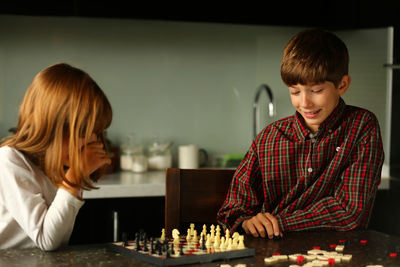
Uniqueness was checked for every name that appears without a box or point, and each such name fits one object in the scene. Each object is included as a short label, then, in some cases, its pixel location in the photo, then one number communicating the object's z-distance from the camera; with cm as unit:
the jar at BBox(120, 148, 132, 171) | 314
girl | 174
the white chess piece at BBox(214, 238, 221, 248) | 162
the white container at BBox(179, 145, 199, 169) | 321
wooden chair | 193
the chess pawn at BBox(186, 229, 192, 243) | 168
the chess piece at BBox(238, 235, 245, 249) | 162
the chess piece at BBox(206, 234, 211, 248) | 163
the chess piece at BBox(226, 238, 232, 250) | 160
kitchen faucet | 334
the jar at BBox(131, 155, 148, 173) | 312
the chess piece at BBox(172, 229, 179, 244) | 167
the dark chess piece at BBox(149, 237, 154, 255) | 157
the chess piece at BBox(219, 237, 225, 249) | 161
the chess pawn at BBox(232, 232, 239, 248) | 162
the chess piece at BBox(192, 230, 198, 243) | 168
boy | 188
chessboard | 155
